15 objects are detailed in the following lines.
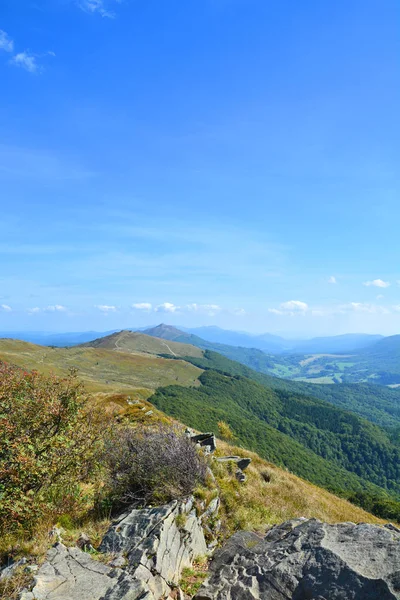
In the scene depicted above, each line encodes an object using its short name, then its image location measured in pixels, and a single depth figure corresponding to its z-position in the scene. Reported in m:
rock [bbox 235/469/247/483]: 16.56
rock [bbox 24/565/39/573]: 6.50
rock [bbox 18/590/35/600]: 5.77
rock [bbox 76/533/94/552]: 8.01
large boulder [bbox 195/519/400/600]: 6.18
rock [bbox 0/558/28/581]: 6.32
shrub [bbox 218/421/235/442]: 32.78
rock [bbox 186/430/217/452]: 20.45
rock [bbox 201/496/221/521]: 10.88
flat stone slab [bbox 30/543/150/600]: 6.10
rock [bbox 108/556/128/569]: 7.25
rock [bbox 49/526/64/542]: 7.82
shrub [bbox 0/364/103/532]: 8.00
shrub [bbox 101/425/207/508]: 10.89
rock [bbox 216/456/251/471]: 19.10
